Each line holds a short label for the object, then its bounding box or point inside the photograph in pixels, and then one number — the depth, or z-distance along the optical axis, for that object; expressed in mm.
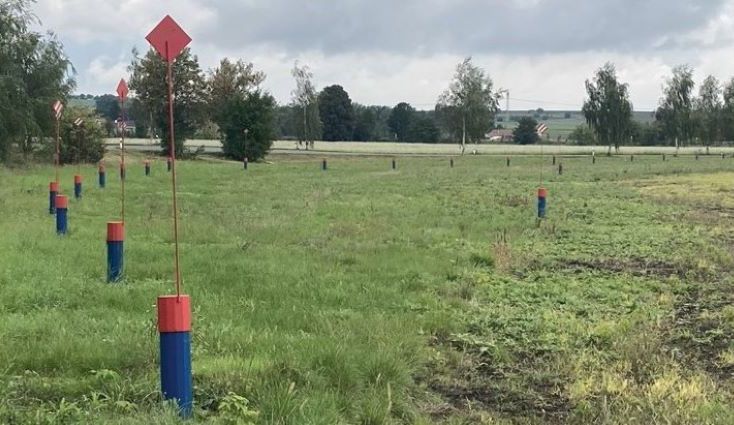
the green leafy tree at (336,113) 116875
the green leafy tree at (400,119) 140125
